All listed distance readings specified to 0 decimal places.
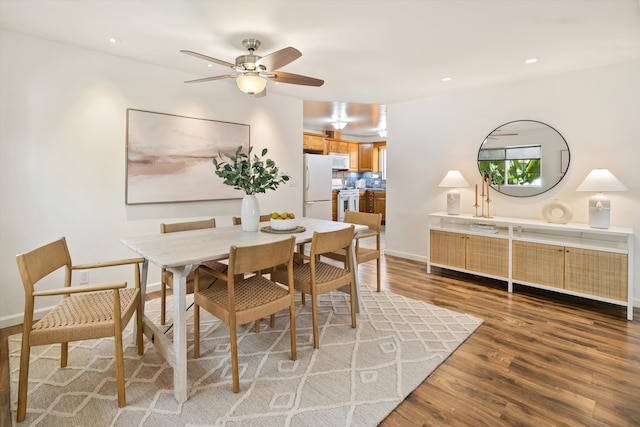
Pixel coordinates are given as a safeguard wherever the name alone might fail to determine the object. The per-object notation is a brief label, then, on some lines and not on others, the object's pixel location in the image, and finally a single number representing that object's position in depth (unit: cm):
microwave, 780
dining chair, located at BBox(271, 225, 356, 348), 231
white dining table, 177
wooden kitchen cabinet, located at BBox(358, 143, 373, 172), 878
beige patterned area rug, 167
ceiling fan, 240
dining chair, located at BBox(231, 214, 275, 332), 260
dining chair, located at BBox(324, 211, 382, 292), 338
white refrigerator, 546
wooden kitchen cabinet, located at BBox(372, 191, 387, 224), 838
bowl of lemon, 264
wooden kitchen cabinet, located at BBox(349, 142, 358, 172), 851
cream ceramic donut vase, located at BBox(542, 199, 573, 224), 333
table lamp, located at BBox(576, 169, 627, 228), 304
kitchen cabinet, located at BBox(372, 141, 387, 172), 885
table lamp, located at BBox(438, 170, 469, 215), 408
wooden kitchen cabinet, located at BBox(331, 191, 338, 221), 766
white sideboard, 293
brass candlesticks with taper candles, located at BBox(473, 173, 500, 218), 396
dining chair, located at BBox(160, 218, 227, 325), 249
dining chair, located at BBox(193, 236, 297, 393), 183
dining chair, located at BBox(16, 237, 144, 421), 160
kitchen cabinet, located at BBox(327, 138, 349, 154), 781
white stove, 773
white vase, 266
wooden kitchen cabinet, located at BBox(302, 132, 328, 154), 710
